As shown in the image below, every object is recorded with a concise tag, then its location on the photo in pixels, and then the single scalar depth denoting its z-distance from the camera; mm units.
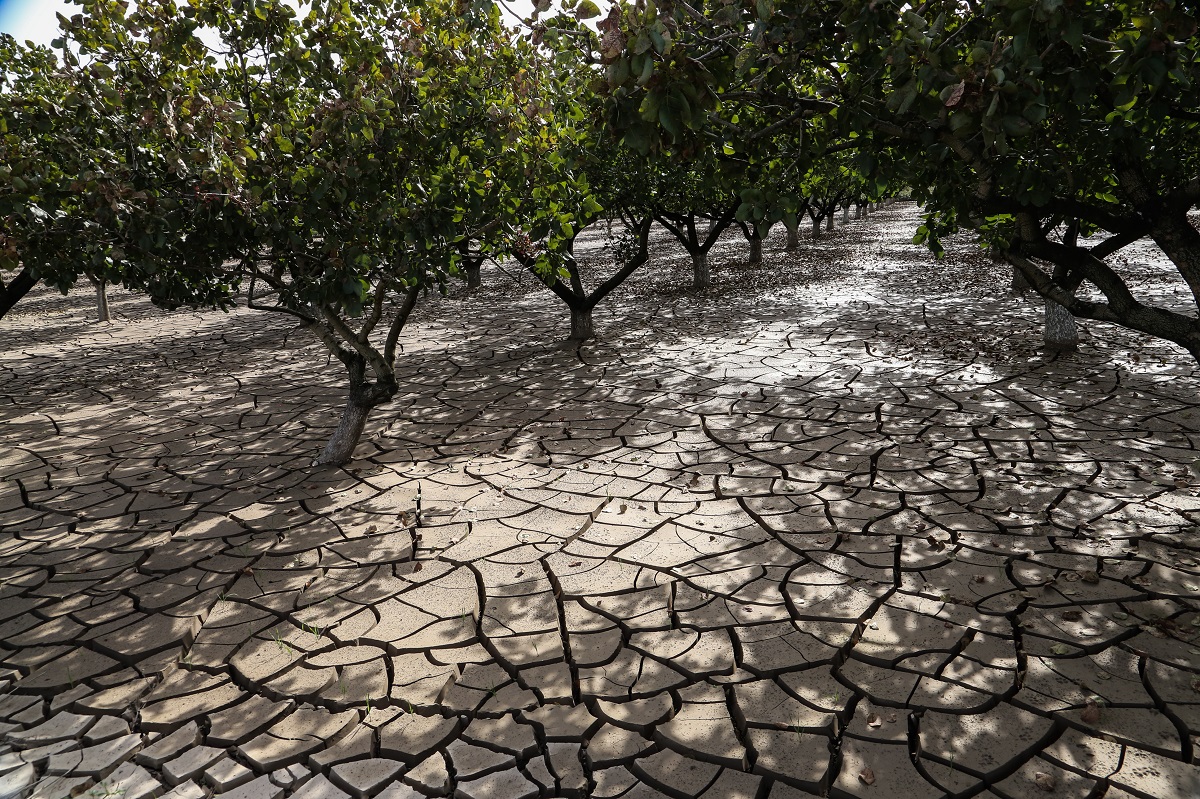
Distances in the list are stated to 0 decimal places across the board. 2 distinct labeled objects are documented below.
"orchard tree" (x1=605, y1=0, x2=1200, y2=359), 2457
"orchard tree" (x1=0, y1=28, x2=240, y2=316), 4371
